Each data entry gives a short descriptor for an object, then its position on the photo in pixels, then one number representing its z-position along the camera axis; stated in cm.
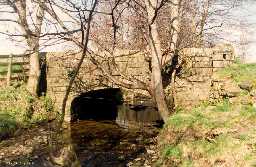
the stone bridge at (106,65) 1236
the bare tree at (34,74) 1281
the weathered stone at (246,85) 931
